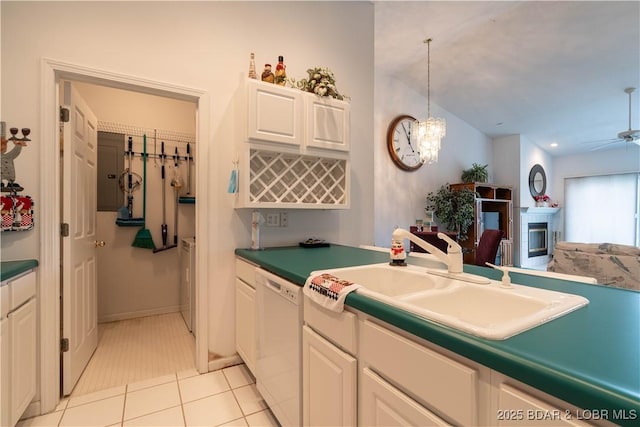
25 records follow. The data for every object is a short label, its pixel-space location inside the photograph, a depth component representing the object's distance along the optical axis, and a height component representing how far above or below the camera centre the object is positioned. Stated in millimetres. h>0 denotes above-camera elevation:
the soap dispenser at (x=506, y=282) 1066 -258
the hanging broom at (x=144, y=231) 3215 -218
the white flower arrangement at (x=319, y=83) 2135 +950
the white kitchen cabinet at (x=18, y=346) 1338 -679
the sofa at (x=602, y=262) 2412 -444
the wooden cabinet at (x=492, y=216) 5102 -70
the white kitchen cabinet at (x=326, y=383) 1026 -659
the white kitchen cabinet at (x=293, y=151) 1949 +436
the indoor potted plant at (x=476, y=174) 5379 +697
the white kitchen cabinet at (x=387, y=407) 769 -565
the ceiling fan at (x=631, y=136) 3734 +988
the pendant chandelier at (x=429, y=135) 3715 +980
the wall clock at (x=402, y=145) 4715 +1098
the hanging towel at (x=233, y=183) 2018 +197
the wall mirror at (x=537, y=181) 6215 +679
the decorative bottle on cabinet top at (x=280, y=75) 2092 +977
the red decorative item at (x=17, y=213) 1569 -11
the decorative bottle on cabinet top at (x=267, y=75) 2066 +962
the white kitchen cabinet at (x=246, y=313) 1847 -679
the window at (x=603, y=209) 5719 +68
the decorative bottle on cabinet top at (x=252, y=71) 2059 +990
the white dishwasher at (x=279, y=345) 1339 -676
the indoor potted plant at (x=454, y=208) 4934 +68
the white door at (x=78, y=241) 1825 -206
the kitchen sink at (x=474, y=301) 717 -289
